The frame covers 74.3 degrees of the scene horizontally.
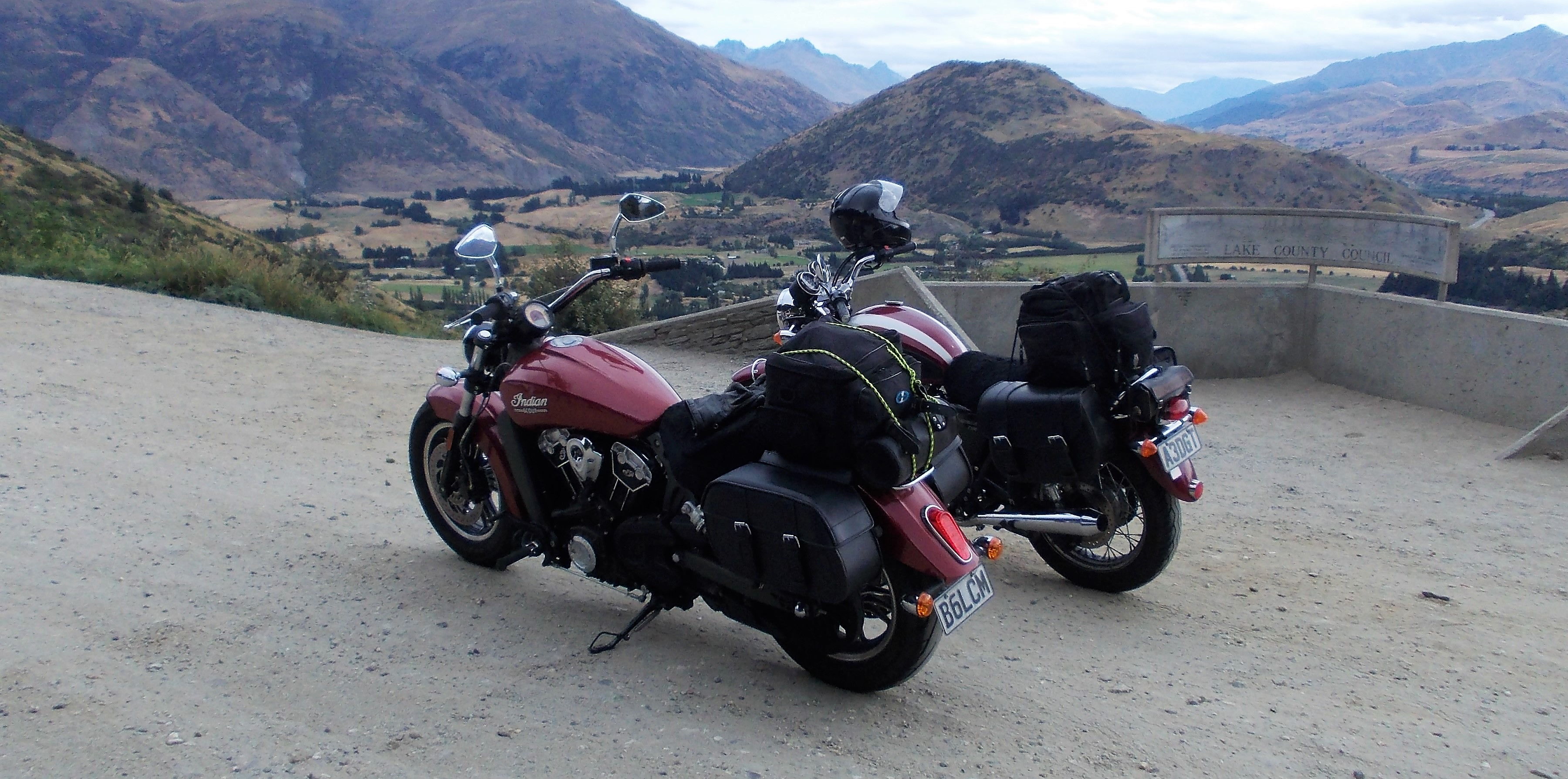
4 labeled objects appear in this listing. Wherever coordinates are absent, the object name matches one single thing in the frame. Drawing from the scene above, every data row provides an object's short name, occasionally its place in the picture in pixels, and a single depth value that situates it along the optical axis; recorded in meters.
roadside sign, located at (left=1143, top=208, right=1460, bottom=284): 8.90
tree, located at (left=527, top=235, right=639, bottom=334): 13.11
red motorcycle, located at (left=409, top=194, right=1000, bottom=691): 3.19
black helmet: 5.24
